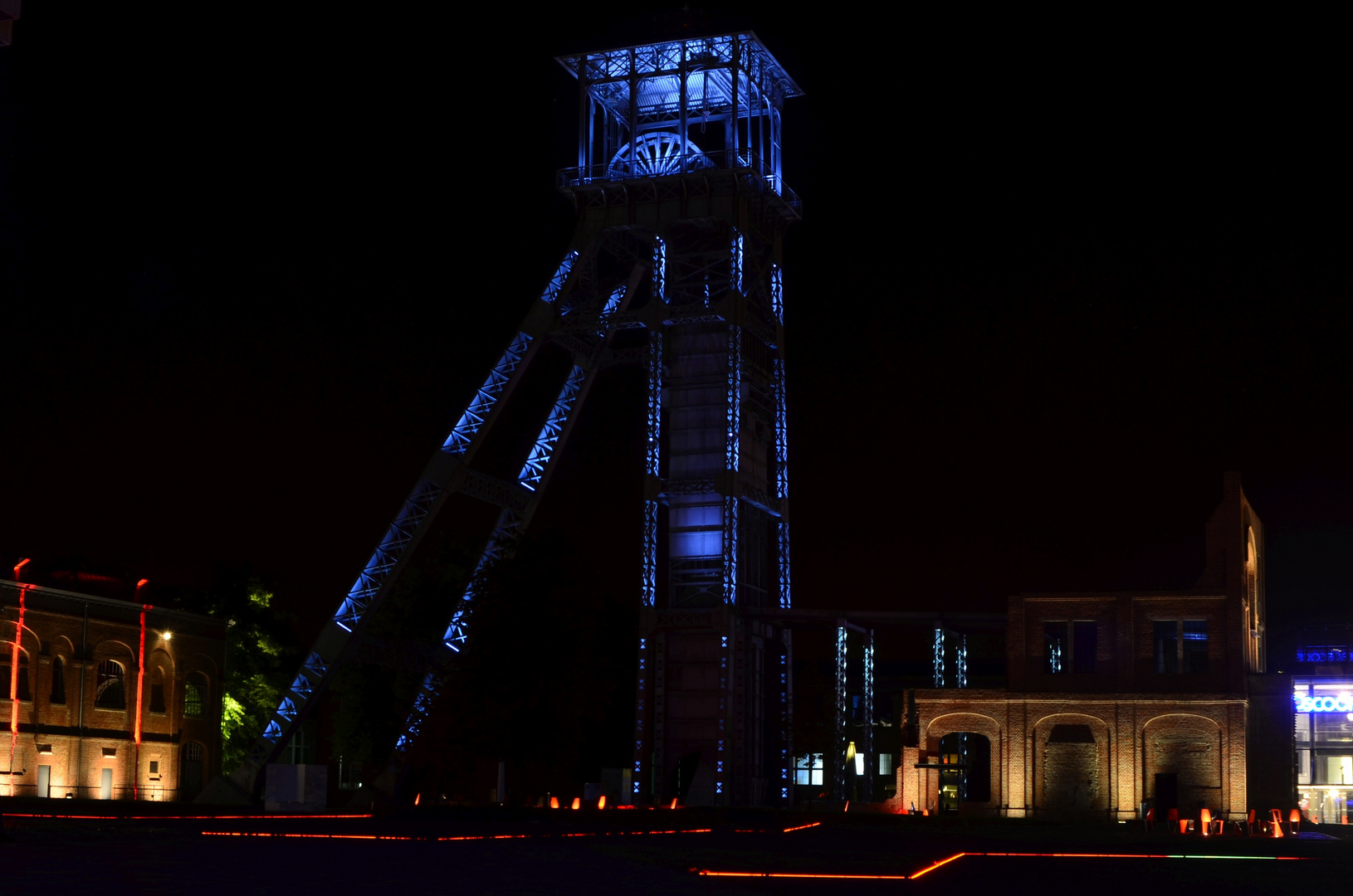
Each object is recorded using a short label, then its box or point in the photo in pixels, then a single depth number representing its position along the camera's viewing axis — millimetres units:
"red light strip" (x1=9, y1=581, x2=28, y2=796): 59312
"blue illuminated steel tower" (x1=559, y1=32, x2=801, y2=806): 60406
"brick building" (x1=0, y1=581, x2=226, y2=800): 60250
